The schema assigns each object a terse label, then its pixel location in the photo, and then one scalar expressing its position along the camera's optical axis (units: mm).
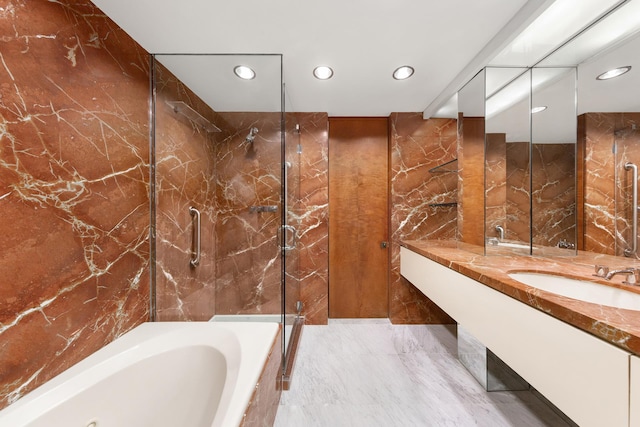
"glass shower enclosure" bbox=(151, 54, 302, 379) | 1585
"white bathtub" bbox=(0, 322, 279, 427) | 858
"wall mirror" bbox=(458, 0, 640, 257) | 1068
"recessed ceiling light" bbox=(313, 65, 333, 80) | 1707
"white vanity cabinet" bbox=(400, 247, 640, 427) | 666
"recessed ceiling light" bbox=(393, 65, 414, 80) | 1712
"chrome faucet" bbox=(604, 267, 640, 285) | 959
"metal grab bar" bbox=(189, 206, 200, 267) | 1735
